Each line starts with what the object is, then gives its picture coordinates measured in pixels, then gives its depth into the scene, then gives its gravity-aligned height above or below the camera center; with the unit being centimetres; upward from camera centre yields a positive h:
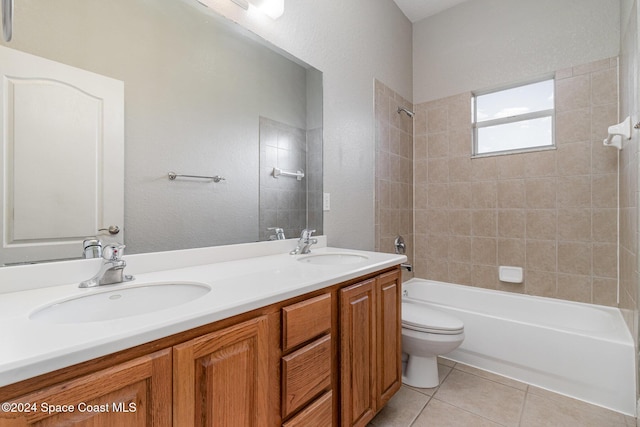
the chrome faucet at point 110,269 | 85 -17
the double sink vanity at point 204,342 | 48 -29
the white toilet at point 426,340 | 161 -74
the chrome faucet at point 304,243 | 157 -17
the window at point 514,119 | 229 +80
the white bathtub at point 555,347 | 152 -82
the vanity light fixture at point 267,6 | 136 +103
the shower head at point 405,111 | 259 +94
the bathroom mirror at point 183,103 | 95 +49
